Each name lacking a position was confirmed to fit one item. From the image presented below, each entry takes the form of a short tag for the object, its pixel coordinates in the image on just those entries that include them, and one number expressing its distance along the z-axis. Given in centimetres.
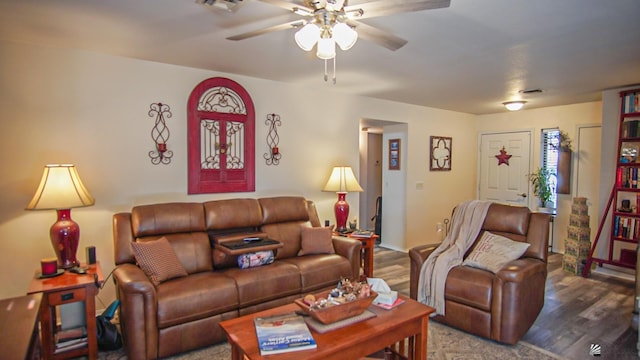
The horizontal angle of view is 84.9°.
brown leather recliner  269
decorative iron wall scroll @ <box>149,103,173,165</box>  333
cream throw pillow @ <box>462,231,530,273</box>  295
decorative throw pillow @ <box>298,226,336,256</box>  359
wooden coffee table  173
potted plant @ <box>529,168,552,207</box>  551
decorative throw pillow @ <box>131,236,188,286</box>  267
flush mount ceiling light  501
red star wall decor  618
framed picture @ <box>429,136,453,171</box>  585
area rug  256
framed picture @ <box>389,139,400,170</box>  570
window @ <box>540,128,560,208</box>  559
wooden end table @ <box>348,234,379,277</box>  403
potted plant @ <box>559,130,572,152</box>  536
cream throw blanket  304
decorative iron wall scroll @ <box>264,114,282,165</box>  406
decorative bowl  192
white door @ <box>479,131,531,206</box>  595
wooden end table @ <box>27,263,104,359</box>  229
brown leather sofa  241
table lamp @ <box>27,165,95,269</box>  251
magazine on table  170
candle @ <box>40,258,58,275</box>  249
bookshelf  414
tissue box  222
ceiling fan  165
